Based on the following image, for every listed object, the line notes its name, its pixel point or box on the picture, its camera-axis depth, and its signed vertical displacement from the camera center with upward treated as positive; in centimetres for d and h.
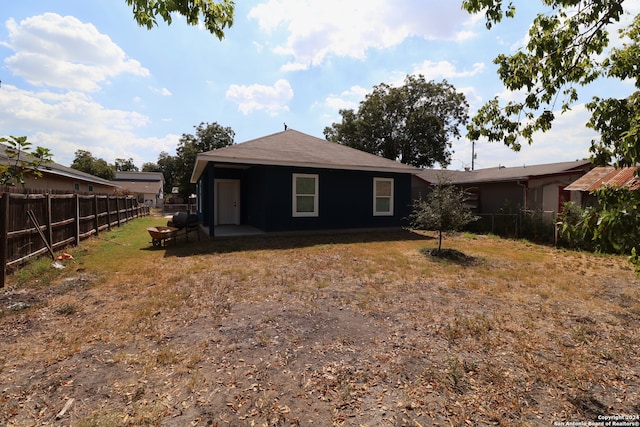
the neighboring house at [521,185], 1449 +116
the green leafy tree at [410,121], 3188 +876
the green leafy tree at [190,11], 310 +206
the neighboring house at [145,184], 4469 +284
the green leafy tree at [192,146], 3969 +789
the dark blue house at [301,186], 1167 +78
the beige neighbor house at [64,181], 1252 +110
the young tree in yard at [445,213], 857 -21
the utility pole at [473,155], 4234 +699
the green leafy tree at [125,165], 8356 +1020
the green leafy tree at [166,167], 7646 +893
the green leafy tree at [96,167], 4769 +554
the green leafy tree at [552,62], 374 +191
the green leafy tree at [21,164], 368 +46
